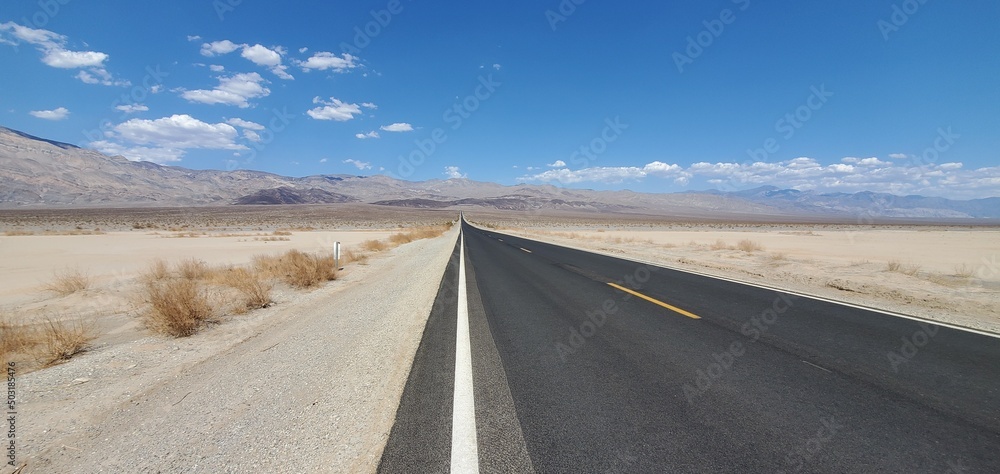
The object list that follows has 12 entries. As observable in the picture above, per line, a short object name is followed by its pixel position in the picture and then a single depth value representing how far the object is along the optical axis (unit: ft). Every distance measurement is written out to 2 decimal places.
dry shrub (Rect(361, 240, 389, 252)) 86.38
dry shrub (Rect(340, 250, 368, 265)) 61.45
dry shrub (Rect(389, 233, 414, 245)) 113.33
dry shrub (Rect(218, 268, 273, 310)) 29.91
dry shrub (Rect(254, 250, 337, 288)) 39.22
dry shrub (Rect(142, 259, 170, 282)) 42.03
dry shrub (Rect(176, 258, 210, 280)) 43.52
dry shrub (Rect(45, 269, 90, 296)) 36.42
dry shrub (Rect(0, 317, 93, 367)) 18.67
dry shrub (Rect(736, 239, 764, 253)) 79.32
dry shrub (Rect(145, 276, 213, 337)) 22.70
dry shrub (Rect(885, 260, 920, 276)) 46.23
